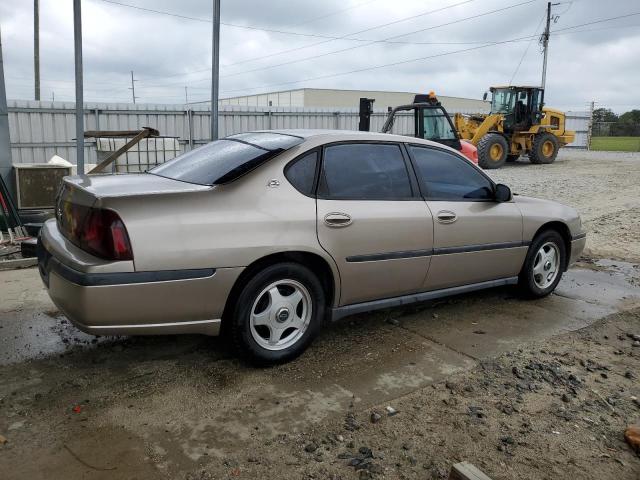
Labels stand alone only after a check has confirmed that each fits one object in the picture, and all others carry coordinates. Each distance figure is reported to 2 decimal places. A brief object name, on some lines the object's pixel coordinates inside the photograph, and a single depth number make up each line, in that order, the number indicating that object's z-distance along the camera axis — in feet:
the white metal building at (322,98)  175.83
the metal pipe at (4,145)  26.43
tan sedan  10.37
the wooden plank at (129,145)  27.09
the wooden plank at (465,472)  7.81
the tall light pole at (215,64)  26.76
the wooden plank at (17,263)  20.16
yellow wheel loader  66.03
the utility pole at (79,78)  23.06
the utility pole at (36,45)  81.15
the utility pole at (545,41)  122.83
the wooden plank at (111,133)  28.92
